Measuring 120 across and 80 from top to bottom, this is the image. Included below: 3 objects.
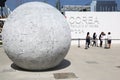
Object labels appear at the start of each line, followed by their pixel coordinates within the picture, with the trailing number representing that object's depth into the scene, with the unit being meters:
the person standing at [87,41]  9.09
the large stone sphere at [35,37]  4.25
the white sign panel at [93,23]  11.03
